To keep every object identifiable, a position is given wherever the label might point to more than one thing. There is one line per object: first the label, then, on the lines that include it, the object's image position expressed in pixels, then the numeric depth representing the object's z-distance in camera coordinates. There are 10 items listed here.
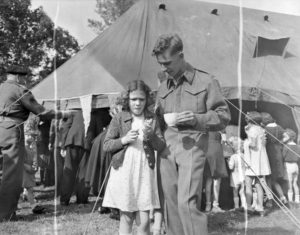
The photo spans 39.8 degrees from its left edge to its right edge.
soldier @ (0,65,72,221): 4.47
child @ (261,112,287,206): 5.66
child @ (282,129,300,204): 5.96
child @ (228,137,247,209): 5.45
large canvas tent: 5.95
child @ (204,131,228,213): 4.61
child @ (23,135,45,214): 4.96
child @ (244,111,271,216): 5.38
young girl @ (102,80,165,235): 2.98
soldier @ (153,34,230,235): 2.42
